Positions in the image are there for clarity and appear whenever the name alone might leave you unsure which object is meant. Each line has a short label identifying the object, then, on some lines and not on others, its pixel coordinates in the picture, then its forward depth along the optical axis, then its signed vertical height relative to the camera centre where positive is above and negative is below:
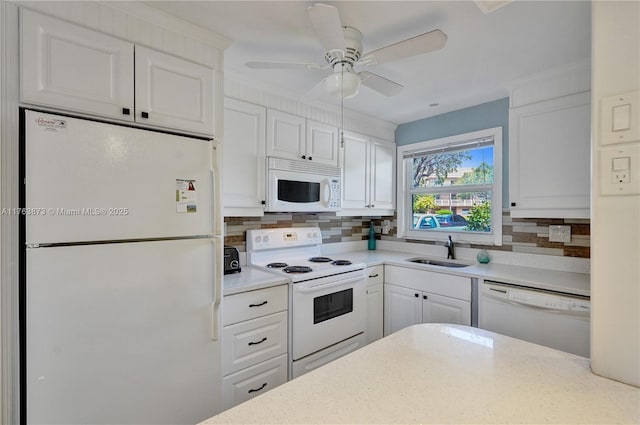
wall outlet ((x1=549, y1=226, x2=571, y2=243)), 2.44 -0.17
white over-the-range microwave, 2.52 +0.22
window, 2.90 +0.24
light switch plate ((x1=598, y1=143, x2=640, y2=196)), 0.83 +0.11
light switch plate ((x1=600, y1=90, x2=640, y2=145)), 0.83 +0.25
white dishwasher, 1.94 -0.70
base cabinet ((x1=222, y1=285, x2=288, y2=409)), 1.95 -0.87
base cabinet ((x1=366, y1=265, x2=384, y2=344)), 2.90 -0.86
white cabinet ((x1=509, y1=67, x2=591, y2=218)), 2.14 +0.45
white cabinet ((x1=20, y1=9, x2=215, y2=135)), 1.29 +0.63
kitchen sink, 2.96 -0.50
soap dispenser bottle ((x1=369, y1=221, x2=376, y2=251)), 3.82 -0.32
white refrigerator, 1.27 -0.29
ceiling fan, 1.38 +0.80
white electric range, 2.28 -0.65
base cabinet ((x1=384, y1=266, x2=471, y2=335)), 2.49 -0.74
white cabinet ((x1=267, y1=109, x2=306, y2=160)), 2.54 +0.64
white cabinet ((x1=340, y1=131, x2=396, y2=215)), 3.16 +0.38
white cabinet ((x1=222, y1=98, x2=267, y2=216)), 2.30 +0.40
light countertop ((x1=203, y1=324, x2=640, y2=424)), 0.70 -0.46
